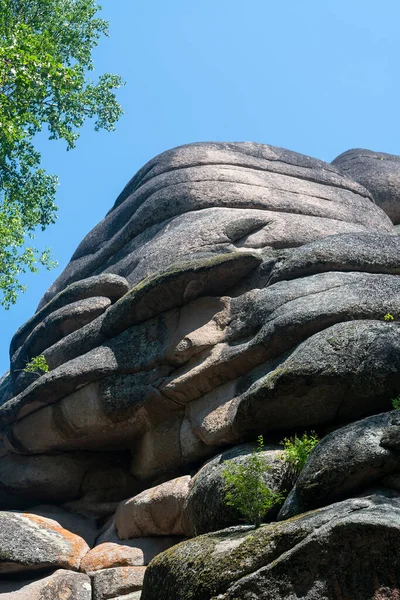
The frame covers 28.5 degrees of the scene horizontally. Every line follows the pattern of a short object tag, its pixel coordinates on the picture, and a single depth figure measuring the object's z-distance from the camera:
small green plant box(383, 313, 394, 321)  15.01
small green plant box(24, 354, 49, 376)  20.30
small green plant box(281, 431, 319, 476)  12.64
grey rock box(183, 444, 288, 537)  12.73
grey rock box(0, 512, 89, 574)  15.66
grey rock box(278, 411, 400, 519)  10.59
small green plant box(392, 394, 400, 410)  11.96
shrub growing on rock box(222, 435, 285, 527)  10.80
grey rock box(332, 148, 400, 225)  29.02
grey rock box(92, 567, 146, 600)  14.64
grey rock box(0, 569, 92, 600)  14.80
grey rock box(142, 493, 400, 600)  8.30
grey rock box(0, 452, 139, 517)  18.92
